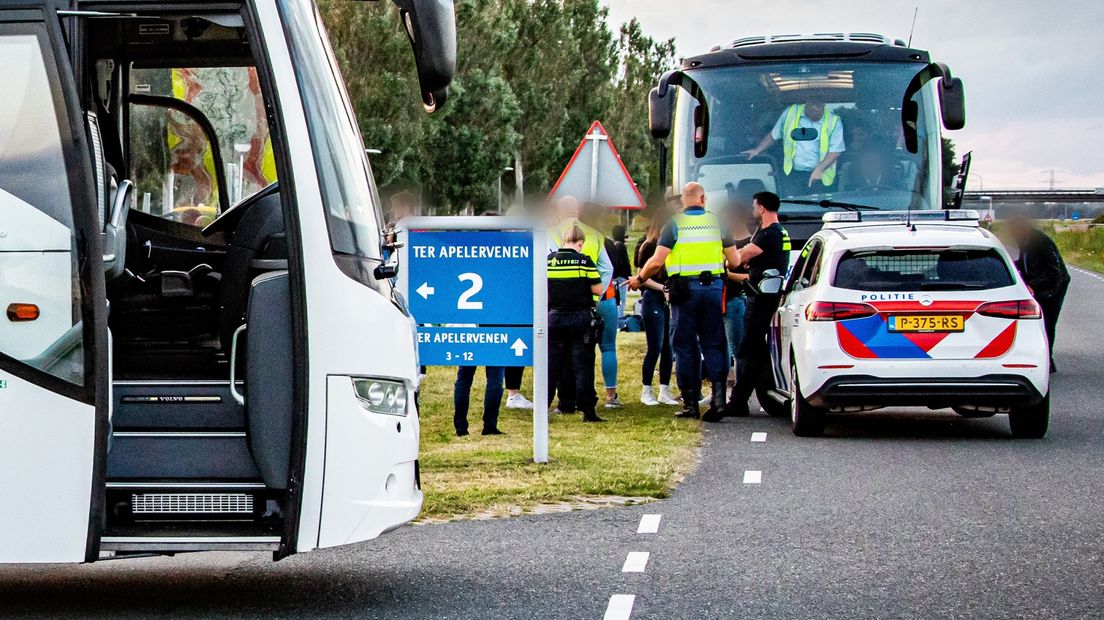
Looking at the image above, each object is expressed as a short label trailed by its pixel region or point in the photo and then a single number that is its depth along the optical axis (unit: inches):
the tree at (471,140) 2351.1
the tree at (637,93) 3366.1
